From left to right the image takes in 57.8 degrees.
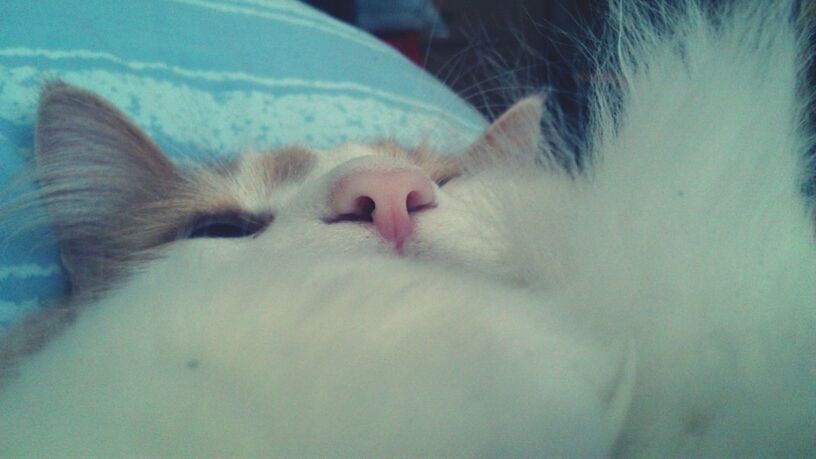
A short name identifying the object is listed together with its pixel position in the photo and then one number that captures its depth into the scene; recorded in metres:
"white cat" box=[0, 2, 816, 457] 0.08
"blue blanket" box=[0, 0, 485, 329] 0.18
